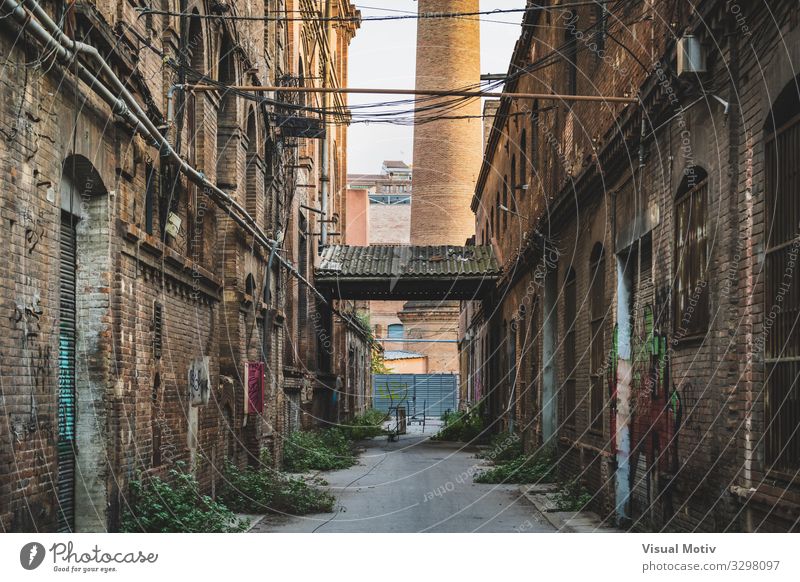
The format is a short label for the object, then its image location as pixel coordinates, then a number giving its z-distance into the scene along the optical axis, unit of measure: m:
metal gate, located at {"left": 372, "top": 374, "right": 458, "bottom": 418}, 59.09
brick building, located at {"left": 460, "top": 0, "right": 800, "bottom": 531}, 7.62
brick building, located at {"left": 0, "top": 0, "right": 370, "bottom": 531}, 7.80
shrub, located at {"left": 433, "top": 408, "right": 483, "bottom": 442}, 32.94
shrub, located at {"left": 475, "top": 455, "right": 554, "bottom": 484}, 18.77
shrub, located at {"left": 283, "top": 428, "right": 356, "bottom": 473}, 21.41
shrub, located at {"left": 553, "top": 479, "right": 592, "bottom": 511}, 14.38
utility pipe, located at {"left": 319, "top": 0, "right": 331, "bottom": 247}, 32.28
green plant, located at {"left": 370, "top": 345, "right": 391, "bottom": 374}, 62.65
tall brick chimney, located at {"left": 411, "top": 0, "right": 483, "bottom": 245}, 46.12
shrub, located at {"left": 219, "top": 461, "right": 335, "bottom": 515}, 14.46
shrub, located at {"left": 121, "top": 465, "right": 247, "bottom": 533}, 10.59
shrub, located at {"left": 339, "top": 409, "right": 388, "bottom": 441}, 34.31
